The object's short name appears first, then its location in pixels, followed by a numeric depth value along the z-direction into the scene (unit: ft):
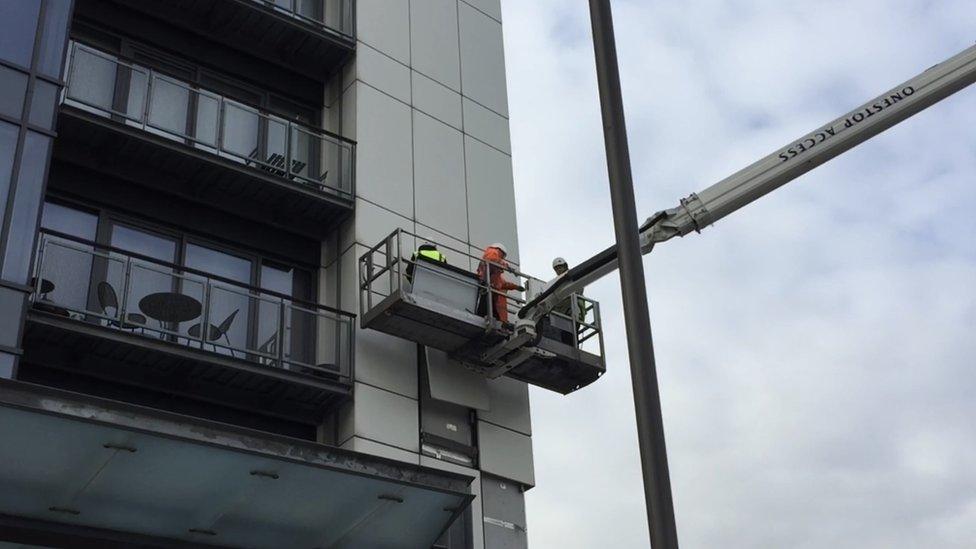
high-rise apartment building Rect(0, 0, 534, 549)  54.95
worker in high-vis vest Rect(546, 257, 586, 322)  77.31
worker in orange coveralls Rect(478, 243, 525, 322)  74.54
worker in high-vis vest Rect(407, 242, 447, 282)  72.33
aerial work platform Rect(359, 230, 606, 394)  70.95
